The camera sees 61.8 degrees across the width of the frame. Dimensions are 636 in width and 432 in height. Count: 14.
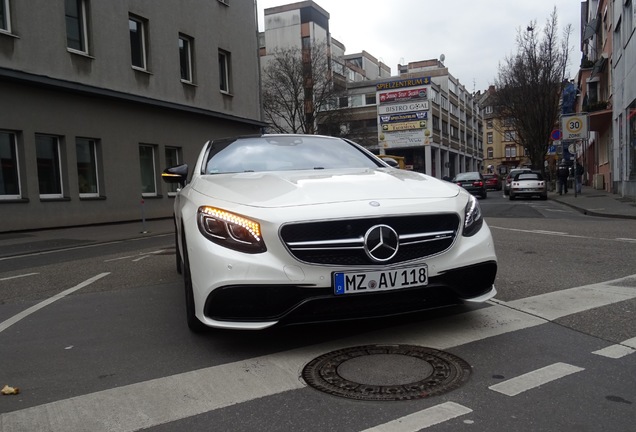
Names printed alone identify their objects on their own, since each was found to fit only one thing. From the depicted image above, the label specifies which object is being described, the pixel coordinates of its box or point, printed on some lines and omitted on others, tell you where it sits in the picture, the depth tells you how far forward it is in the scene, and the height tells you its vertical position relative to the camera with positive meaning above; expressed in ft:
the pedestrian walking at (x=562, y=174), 91.45 -0.12
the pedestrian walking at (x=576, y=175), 77.15 -0.42
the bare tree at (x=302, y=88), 123.24 +22.88
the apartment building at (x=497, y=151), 328.80 +16.28
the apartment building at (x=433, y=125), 173.58 +20.74
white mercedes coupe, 10.66 -1.43
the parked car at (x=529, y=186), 84.07 -1.83
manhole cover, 9.14 -3.57
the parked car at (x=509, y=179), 92.27 -0.58
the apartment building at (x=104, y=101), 47.29 +10.09
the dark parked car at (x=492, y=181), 147.95 -1.26
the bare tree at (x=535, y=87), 108.27 +18.56
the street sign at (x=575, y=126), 75.25 +6.57
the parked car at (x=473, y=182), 93.25 -0.87
